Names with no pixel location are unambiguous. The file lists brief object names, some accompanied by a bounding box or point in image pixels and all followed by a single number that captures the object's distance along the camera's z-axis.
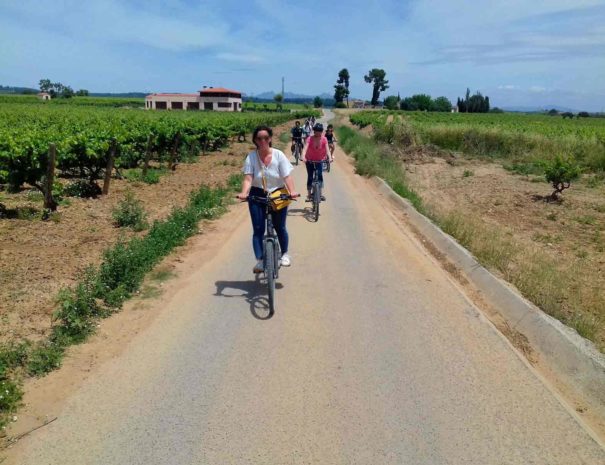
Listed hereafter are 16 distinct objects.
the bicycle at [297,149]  20.98
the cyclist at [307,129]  26.07
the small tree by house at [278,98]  149.55
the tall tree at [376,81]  162.75
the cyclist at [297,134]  20.91
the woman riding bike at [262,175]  5.96
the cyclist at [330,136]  15.17
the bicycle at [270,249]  5.52
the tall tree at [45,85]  150.38
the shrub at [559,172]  13.66
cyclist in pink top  11.17
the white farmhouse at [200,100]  112.12
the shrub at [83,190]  11.65
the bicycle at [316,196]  10.62
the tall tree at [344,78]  159.75
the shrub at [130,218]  8.98
